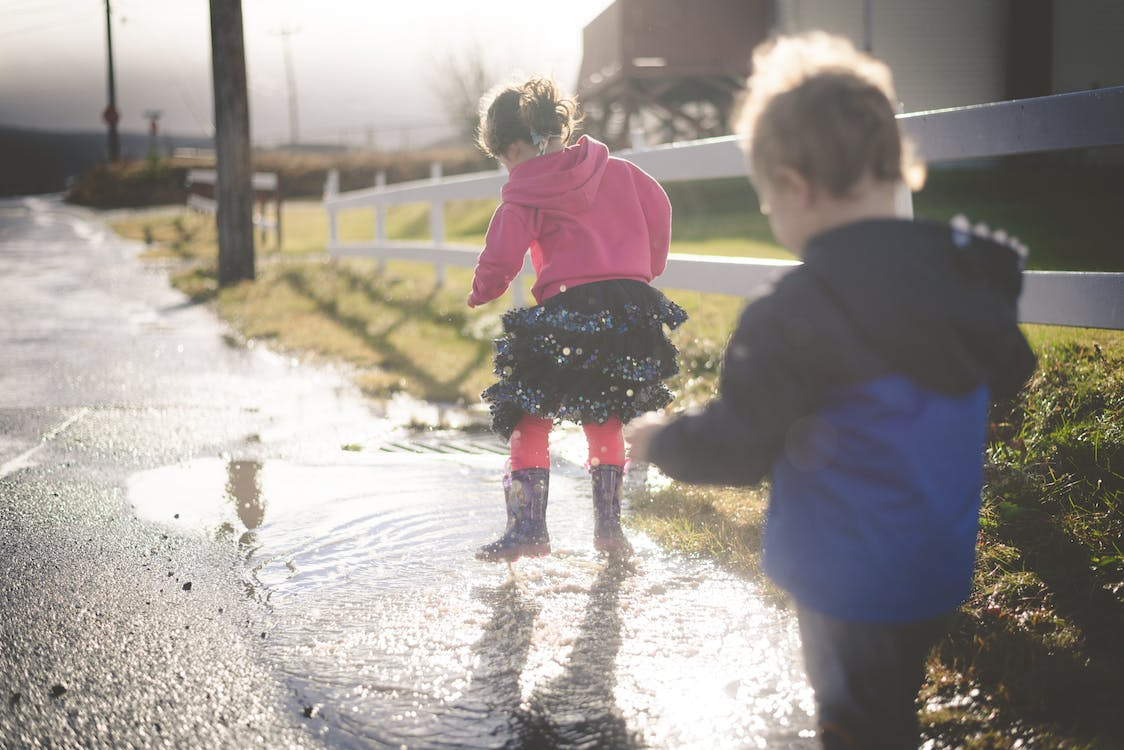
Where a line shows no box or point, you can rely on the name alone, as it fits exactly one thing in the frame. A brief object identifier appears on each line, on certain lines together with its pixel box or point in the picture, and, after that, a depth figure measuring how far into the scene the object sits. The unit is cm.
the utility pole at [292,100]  6784
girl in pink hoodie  350
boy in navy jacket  177
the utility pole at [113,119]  4728
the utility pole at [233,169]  1370
